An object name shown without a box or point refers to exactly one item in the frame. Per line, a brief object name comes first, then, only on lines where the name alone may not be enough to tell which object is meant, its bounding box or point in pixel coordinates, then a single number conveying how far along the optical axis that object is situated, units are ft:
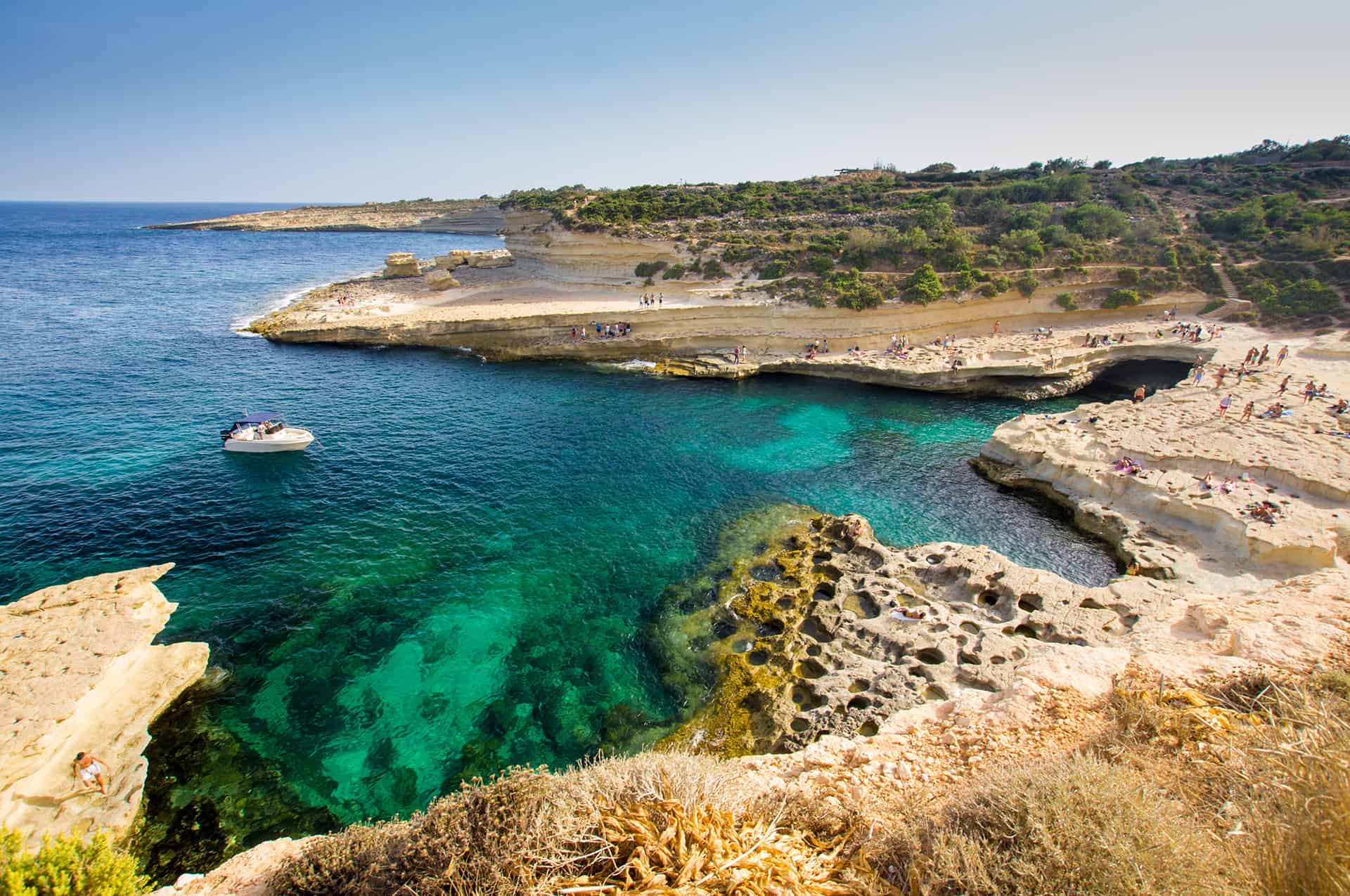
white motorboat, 83.30
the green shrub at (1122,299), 134.00
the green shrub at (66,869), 21.70
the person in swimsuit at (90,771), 38.27
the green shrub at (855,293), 127.65
